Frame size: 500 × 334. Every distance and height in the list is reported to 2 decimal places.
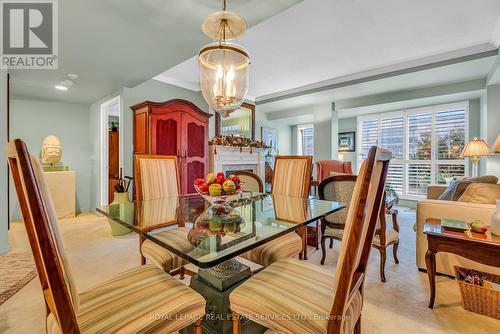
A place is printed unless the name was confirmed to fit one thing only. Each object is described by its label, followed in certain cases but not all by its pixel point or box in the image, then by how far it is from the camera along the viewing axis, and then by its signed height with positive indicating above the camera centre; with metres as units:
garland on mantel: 4.40 +0.46
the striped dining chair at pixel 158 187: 1.56 -0.23
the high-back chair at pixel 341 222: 2.00 -0.56
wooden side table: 1.40 -0.53
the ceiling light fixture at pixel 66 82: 3.41 +1.23
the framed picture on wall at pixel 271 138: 6.41 +0.75
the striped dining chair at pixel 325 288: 0.77 -0.56
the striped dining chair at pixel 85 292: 0.65 -0.55
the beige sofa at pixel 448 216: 1.83 -0.44
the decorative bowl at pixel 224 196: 1.49 -0.22
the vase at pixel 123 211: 1.46 -0.34
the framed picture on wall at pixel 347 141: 6.16 +0.62
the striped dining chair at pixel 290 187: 1.66 -0.24
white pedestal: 4.13 -0.53
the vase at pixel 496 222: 1.50 -0.38
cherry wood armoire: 3.34 +0.46
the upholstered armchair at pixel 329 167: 4.60 -0.07
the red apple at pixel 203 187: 1.49 -0.16
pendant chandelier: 1.79 +0.87
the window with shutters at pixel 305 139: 7.37 +0.80
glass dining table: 1.02 -0.37
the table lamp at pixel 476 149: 3.26 +0.22
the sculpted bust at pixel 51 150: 4.22 +0.24
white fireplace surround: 4.45 +0.09
